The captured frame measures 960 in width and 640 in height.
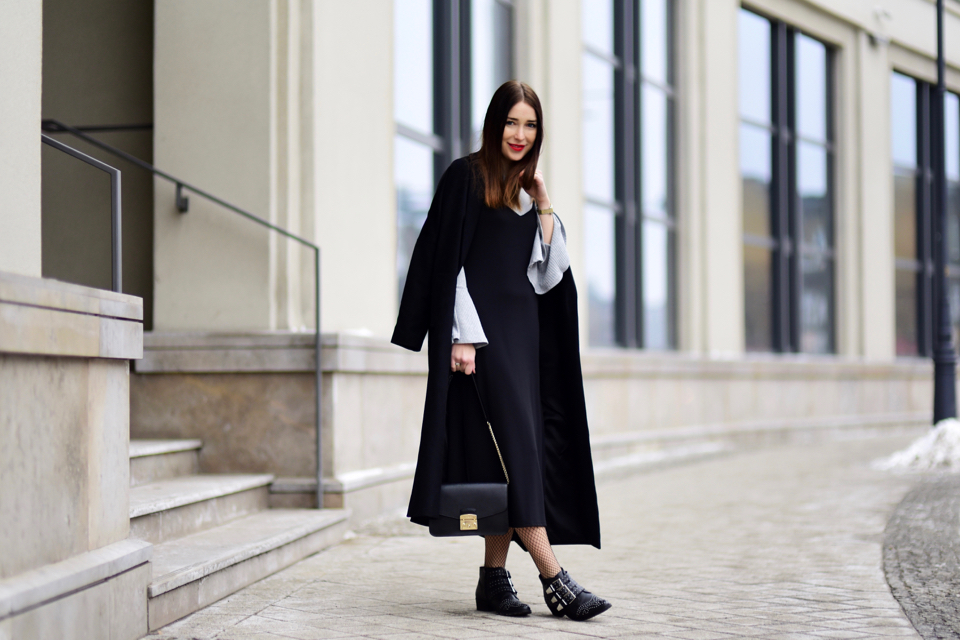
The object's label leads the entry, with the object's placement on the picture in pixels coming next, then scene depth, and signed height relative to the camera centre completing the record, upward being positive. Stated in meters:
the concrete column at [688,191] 13.34 +2.16
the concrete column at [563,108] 10.45 +2.58
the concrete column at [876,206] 17.08 +2.51
